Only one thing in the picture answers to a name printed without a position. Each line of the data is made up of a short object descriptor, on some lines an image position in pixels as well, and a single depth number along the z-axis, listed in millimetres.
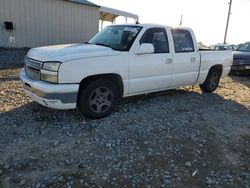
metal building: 10374
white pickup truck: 3271
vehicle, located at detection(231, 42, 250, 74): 8562
